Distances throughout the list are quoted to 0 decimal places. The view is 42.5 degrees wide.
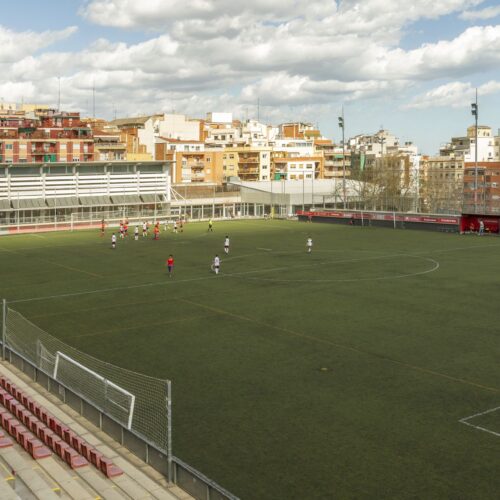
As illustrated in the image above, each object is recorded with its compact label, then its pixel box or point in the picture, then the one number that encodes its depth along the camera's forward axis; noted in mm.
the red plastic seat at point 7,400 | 17800
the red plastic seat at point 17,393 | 18173
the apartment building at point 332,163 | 150375
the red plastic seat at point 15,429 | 15664
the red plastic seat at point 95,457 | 14195
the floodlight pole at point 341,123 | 81500
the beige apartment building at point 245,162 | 132500
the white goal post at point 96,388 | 15988
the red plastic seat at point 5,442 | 15248
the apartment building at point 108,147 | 122125
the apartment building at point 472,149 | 154250
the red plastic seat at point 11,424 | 16047
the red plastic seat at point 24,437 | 15148
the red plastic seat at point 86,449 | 14602
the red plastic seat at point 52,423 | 16172
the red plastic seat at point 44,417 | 16525
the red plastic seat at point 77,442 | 14953
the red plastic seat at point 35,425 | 15883
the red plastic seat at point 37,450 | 14703
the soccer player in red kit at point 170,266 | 39594
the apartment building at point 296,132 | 182375
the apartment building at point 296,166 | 138250
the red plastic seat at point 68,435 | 15383
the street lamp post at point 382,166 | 99700
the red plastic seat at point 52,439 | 15078
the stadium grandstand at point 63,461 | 13289
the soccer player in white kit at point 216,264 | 40312
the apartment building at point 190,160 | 121838
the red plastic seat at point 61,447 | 14686
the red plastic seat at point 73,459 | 14211
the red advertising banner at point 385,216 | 68875
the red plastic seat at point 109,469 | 13805
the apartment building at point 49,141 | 101875
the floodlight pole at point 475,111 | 65669
